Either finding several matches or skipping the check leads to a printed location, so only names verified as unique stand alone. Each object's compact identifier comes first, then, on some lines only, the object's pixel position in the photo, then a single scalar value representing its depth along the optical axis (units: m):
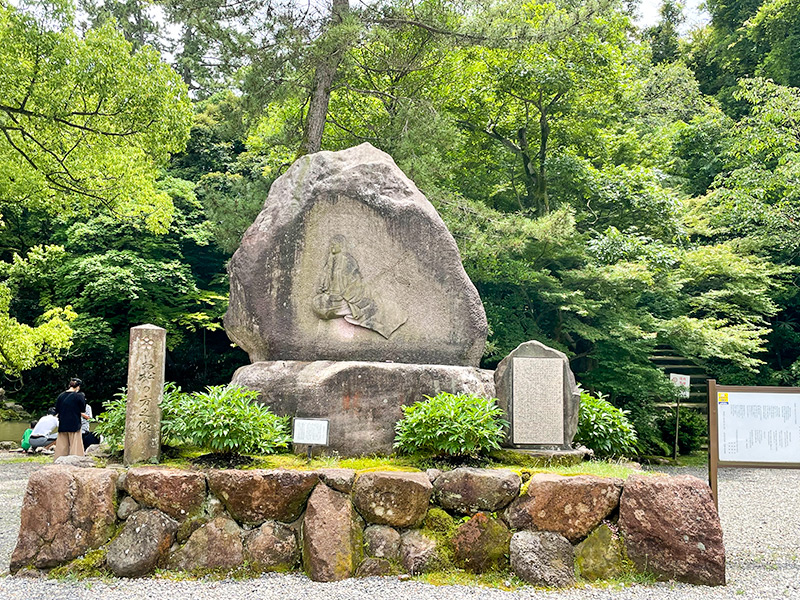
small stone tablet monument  5.96
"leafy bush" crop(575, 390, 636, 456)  6.69
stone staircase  17.28
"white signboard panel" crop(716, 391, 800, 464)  5.47
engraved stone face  6.65
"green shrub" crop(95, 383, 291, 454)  5.35
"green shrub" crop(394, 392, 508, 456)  5.51
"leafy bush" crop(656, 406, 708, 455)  15.17
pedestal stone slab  5.95
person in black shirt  8.78
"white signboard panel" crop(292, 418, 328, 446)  5.29
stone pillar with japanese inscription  5.48
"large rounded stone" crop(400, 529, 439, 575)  4.88
